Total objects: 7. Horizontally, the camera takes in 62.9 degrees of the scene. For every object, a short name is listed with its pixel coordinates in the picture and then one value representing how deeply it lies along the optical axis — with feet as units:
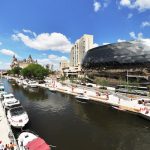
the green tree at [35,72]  311.43
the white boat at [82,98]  136.13
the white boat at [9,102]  101.58
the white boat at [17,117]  73.73
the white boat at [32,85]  223.75
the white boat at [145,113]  86.06
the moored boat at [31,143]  49.82
